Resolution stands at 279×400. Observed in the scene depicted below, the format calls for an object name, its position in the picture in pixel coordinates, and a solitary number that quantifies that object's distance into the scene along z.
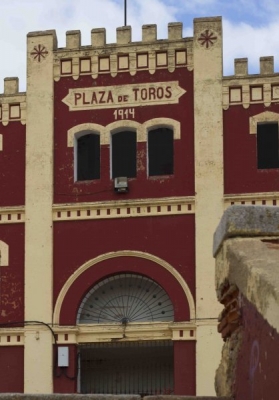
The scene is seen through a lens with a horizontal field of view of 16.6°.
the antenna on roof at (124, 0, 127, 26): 26.21
